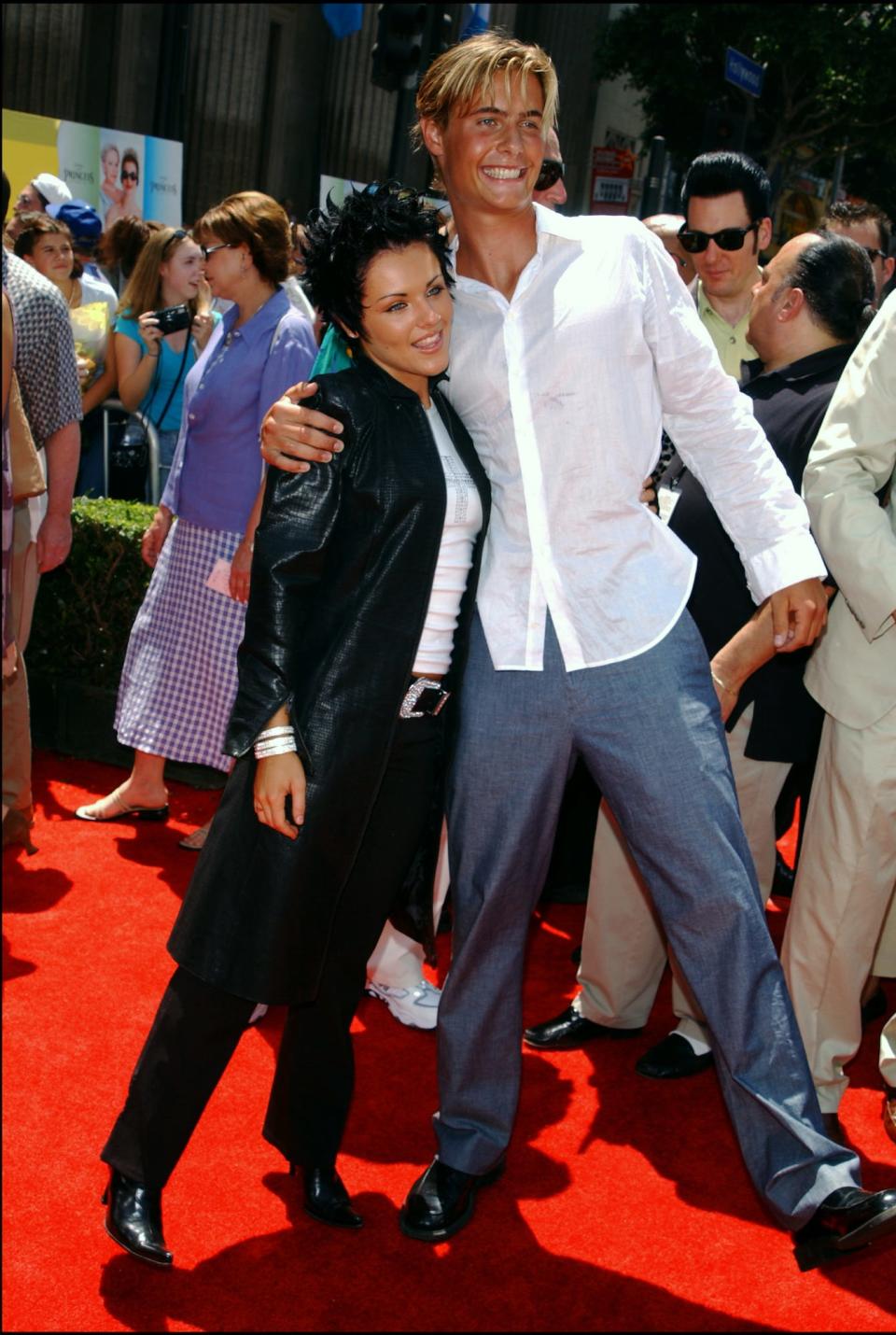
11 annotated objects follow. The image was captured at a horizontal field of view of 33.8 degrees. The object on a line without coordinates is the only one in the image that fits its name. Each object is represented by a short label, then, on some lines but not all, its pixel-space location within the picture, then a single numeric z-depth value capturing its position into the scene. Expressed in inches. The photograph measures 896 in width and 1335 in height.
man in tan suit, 123.5
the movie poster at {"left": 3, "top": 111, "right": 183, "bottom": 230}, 399.5
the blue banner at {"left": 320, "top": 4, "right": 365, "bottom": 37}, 695.1
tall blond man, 106.2
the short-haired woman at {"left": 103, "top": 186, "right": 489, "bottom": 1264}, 101.4
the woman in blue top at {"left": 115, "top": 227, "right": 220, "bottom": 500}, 277.7
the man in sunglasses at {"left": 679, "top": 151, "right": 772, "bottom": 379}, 178.9
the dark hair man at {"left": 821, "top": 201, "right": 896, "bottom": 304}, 252.2
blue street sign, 593.3
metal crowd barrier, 279.4
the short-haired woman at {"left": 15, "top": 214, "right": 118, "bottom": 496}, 269.1
